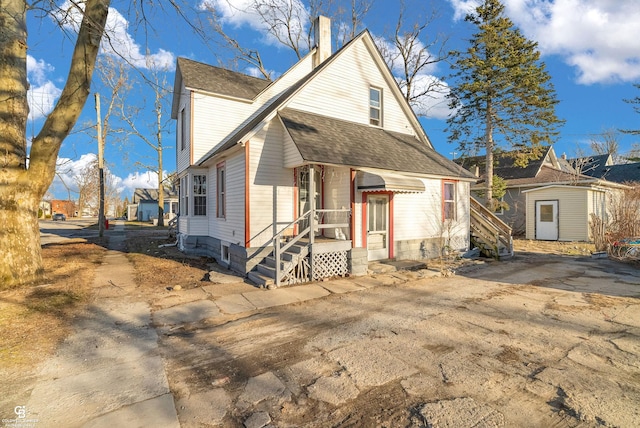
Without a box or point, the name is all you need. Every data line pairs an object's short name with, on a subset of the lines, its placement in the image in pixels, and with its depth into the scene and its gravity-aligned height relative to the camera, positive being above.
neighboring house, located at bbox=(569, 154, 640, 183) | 28.11 +3.87
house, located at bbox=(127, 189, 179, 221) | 52.38 +1.72
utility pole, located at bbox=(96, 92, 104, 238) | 20.51 +3.29
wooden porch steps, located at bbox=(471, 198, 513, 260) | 13.30 -1.11
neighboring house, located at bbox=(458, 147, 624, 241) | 18.42 +0.50
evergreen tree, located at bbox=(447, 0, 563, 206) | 19.39 +7.72
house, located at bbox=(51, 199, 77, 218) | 83.00 +2.18
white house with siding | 9.19 +1.40
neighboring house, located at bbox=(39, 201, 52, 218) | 68.16 +1.95
